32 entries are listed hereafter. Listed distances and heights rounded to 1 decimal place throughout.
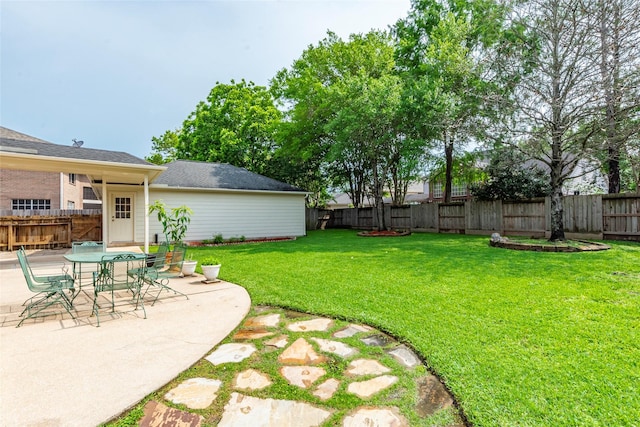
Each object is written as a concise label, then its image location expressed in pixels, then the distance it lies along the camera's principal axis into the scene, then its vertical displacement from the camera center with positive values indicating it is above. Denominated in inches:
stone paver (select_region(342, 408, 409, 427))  82.6 -56.3
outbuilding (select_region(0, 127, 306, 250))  326.3 +46.0
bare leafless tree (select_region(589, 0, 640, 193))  343.0 +185.8
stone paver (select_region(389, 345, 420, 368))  115.2 -55.4
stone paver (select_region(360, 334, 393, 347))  131.6 -55.2
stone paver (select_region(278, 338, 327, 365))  117.5 -55.6
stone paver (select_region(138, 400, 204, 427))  84.0 -56.9
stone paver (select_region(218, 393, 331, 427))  83.5 -56.4
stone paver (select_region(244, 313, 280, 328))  156.2 -55.4
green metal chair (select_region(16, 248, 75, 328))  164.4 -39.1
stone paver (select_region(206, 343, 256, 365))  119.8 -56.0
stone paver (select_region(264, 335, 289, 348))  131.8 -55.4
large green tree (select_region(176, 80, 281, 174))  905.5 +277.1
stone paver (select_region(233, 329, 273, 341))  140.6 -55.7
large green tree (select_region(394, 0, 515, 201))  465.4 +240.2
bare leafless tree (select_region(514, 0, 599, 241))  358.0 +157.5
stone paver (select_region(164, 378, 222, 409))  93.2 -56.5
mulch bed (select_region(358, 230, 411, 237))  600.5 -34.4
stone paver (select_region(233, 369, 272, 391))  101.1 -56.1
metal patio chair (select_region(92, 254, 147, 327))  176.5 -39.5
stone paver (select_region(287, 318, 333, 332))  148.5 -54.8
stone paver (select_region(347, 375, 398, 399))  96.3 -55.8
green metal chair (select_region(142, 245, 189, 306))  207.1 -37.9
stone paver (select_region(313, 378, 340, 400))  95.0 -55.9
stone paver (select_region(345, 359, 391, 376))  108.7 -55.5
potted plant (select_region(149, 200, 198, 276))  280.7 -22.7
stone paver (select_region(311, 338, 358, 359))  123.3 -55.2
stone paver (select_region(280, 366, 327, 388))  103.0 -55.9
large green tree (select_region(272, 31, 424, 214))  543.2 +212.6
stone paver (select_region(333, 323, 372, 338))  141.6 -55.0
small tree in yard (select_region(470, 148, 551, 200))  520.1 +63.1
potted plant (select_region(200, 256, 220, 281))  248.7 -42.3
